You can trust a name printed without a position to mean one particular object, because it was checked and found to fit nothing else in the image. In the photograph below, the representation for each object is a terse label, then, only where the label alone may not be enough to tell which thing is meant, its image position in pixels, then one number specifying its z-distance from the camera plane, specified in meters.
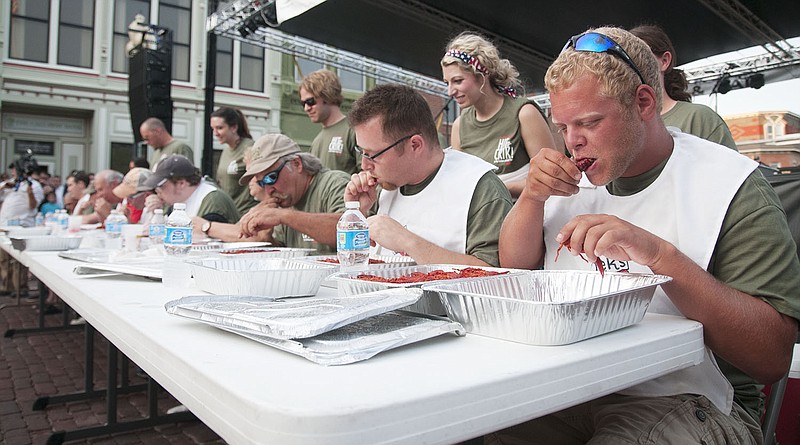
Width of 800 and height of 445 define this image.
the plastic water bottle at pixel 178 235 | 2.07
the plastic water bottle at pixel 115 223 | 3.60
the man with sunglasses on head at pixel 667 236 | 1.09
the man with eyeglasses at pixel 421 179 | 1.95
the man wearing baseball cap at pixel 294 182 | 2.86
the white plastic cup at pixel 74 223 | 4.43
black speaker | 8.34
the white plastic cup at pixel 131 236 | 2.50
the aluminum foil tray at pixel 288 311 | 0.84
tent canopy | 4.78
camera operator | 7.66
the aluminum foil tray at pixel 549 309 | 0.88
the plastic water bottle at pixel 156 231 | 2.75
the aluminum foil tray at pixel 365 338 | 0.79
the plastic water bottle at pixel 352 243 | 1.60
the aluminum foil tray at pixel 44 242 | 3.00
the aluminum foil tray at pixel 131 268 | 1.70
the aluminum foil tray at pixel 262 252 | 1.90
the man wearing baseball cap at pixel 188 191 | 3.65
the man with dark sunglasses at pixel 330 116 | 3.89
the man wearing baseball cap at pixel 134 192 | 3.86
